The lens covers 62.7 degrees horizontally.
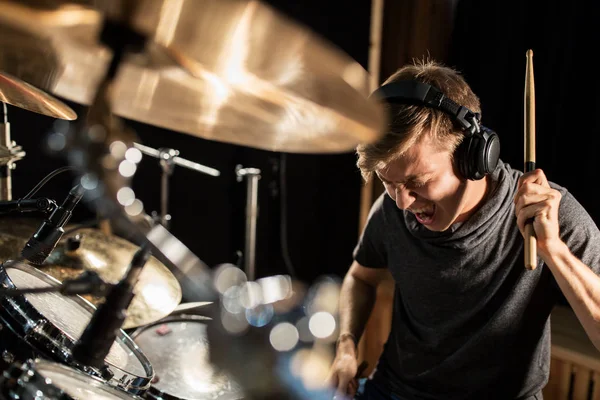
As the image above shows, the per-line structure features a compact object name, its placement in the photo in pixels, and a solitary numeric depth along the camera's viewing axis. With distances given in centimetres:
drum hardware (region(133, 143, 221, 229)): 177
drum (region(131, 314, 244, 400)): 102
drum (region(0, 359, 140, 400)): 53
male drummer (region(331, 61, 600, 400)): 96
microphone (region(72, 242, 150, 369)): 50
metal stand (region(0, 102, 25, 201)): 103
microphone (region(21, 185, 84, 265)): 72
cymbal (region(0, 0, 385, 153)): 46
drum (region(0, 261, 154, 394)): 63
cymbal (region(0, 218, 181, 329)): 109
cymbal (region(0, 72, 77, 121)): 84
